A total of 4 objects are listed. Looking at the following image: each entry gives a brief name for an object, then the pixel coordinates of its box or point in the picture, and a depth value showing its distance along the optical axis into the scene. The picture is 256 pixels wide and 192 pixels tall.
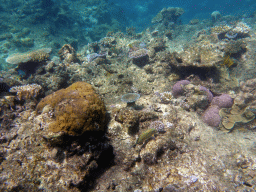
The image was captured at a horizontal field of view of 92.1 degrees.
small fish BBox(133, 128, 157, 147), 3.03
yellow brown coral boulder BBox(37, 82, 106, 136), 2.82
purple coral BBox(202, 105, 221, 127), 4.66
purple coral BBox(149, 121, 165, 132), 3.51
